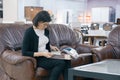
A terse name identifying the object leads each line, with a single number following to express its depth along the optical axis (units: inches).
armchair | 142.8
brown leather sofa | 118.9
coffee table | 92.8
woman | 118.7
